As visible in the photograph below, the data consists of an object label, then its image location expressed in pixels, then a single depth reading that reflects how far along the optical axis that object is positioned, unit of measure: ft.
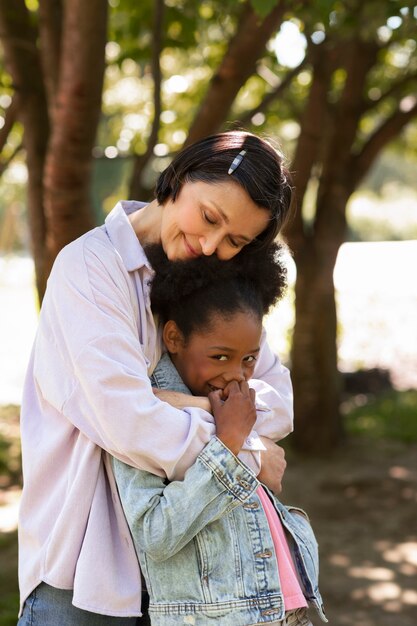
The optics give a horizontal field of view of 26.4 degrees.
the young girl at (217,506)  6.67
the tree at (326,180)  22.81
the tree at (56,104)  12.48
